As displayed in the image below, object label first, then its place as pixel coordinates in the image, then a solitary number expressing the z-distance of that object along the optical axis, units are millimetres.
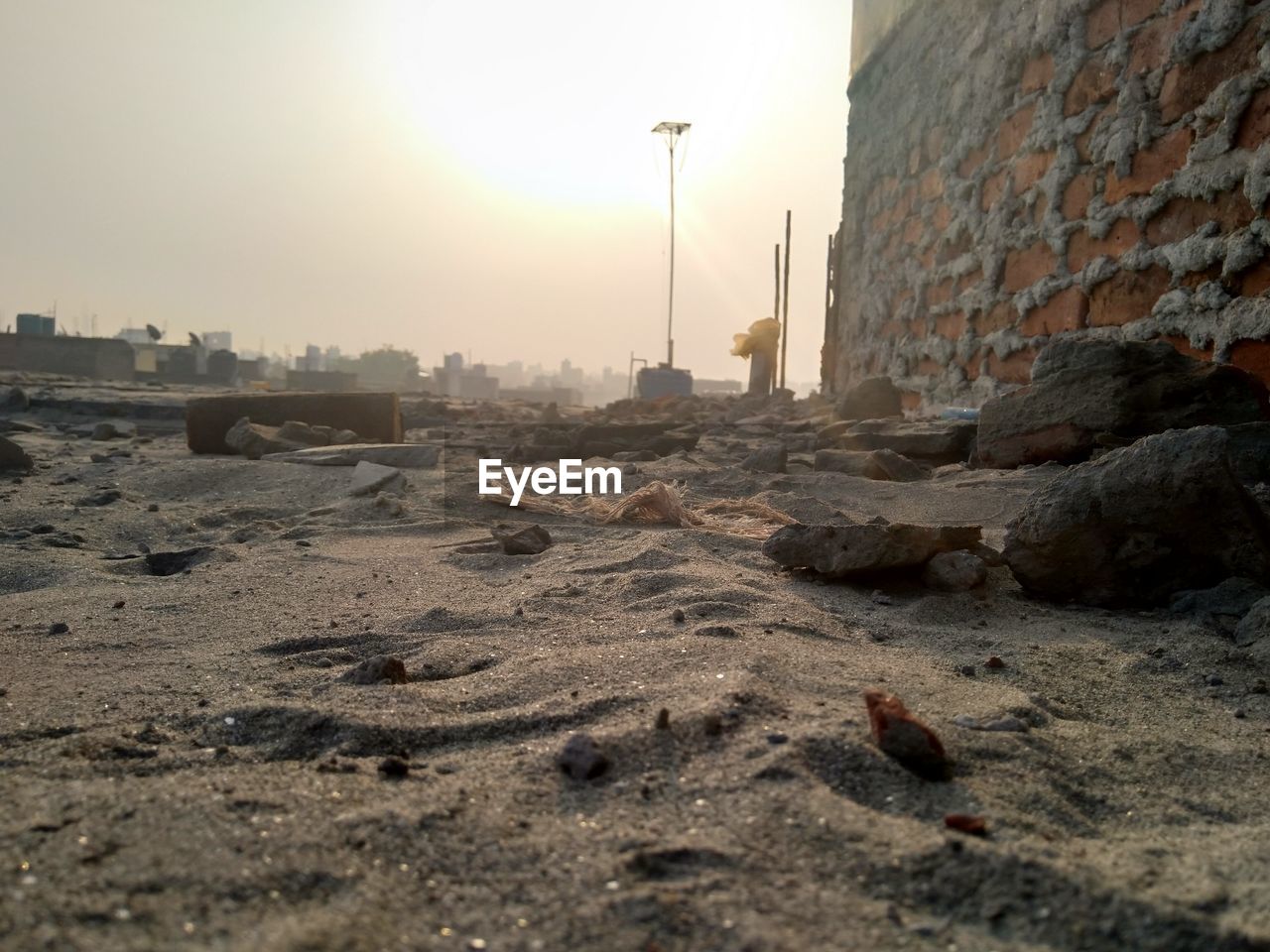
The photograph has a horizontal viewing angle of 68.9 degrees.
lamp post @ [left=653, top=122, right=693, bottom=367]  23781
